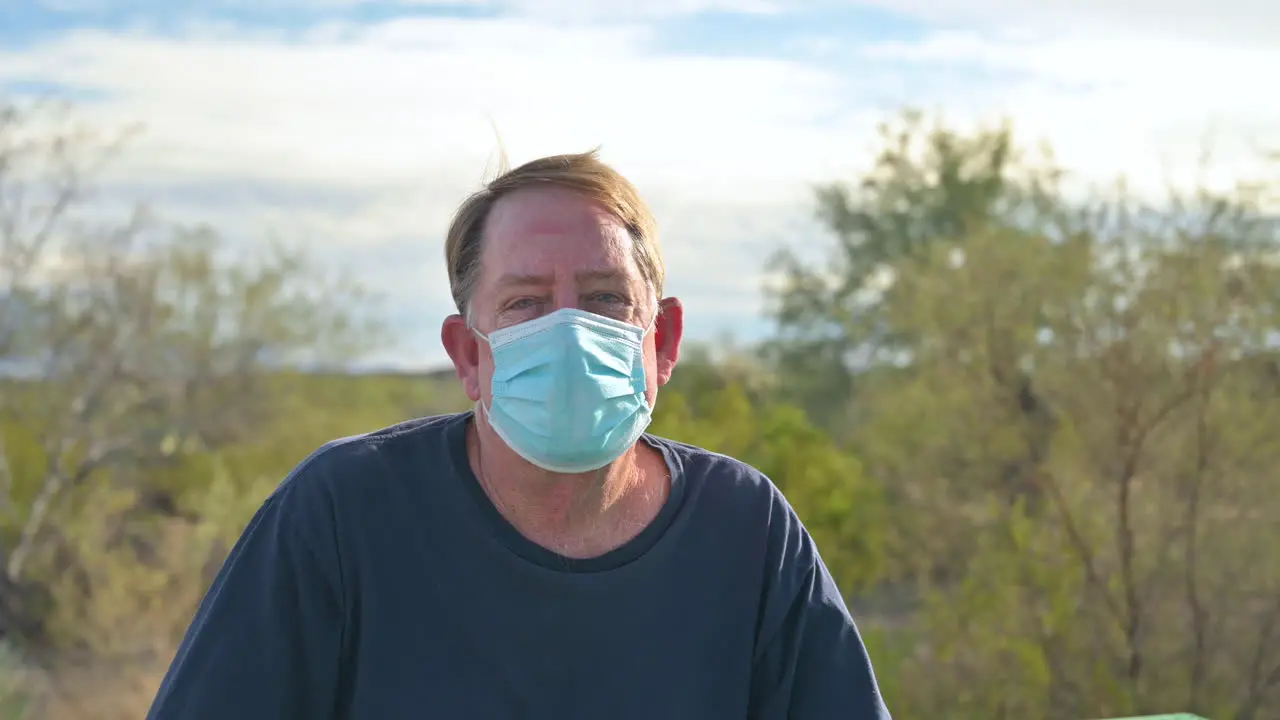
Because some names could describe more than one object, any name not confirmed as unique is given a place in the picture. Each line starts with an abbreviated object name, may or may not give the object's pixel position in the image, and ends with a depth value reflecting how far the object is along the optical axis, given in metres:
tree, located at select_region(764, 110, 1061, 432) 10.83
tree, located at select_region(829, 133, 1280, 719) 7.03
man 2.09
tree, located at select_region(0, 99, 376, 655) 11.38
